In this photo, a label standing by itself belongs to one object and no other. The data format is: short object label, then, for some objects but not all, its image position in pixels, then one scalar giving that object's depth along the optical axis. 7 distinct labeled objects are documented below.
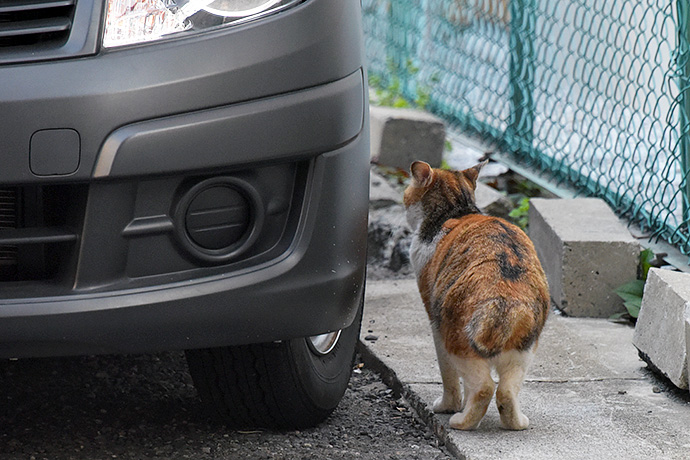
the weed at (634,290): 7.38
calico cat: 4.86
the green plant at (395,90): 14.18
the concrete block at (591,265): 7.52
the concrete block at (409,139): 11.70
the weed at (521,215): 9.63
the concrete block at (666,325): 5.70
